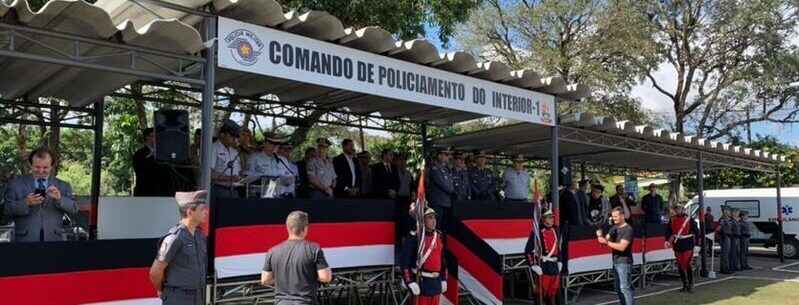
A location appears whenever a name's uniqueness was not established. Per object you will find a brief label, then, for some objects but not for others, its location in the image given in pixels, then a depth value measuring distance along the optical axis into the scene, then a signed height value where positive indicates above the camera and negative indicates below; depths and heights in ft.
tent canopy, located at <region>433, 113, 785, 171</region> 41.81 +3.10
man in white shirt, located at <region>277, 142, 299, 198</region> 25.94 +0.45
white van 72.28 -2.63
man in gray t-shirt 16.47 -1.99
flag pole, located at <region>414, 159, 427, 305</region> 26.18 -1.18
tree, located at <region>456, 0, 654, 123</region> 89.10 +18.63
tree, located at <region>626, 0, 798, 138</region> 92.07 +19.28
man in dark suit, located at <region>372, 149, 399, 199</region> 32.07 +0.38
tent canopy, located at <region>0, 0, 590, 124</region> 19.39 +4.59
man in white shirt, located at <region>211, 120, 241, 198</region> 24.47 +0.73
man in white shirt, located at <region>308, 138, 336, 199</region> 28.37 +0.45
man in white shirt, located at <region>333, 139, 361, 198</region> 30.63 +0.58
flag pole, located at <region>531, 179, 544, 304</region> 32.94 -2.38
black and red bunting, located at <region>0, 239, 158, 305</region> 17.39 -2.35
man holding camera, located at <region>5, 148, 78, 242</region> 18.11 -0.48
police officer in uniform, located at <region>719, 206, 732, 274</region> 57.31 -4.42
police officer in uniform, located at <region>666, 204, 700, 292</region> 44.62 -3.62
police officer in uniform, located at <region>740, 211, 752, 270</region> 59.52 -4.78
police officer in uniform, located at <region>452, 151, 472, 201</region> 34.75 +0.38
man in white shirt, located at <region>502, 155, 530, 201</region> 40.60 +0.16
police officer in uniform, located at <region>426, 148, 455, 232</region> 32.09 -0.13
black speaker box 23.76 +1.70
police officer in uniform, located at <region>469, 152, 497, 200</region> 38.01 +0.25
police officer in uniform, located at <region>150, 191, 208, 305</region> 14.99 -1.67
